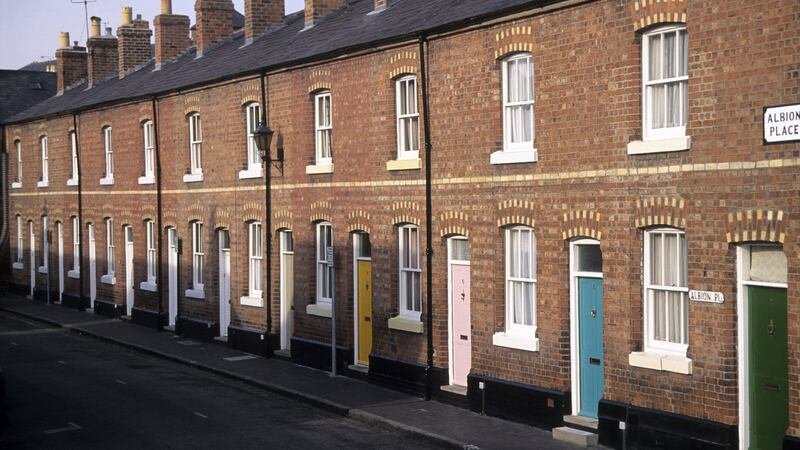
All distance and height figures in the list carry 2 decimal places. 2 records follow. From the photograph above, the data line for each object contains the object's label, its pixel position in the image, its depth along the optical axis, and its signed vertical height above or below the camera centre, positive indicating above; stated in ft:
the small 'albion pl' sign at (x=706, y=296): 45.75 -4.50
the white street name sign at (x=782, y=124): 42.04 +2.42
